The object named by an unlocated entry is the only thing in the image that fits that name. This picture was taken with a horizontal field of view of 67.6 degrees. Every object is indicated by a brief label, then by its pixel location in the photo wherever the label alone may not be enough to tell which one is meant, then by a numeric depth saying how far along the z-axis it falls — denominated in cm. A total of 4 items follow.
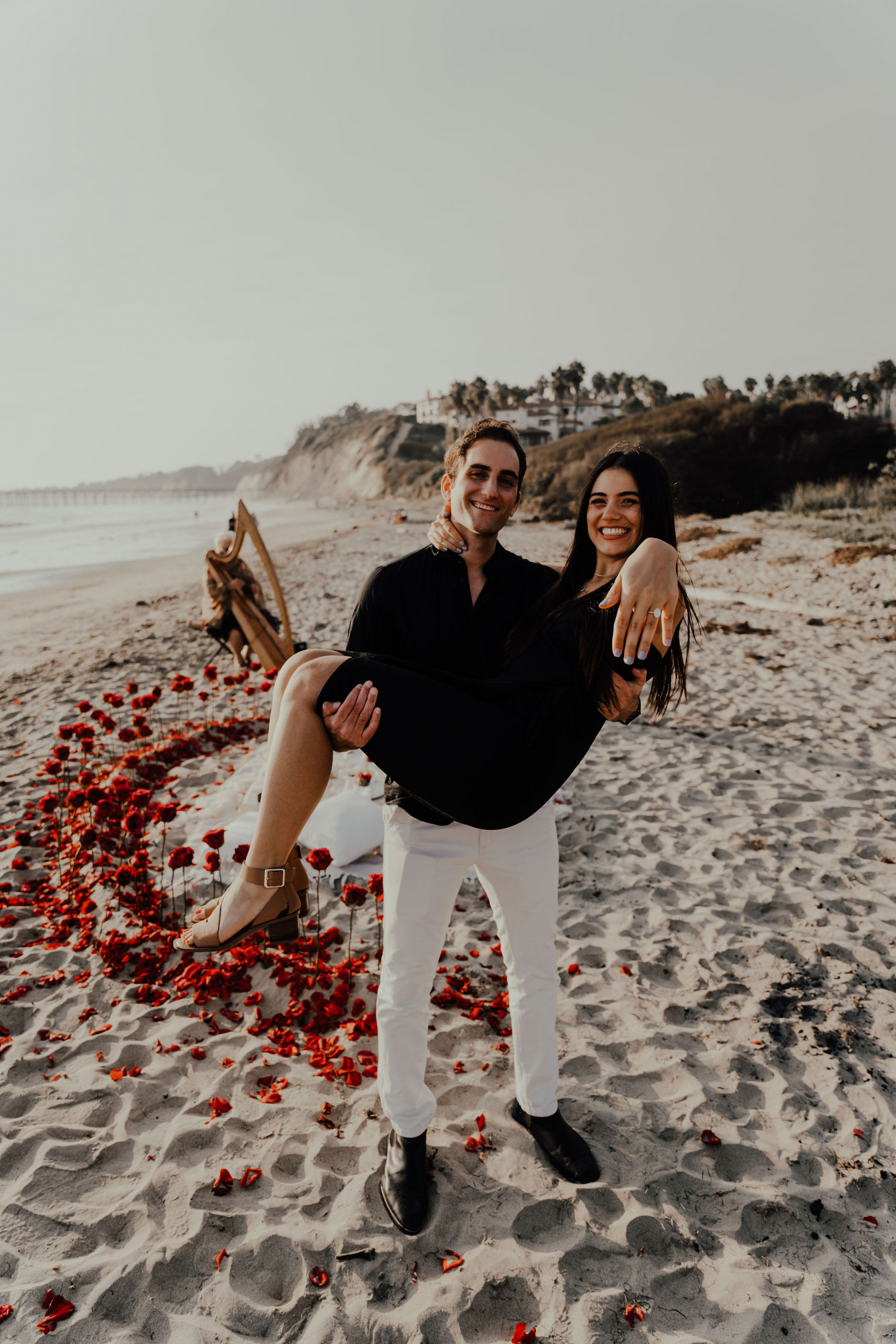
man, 230
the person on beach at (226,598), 570
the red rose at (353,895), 333
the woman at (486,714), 210
